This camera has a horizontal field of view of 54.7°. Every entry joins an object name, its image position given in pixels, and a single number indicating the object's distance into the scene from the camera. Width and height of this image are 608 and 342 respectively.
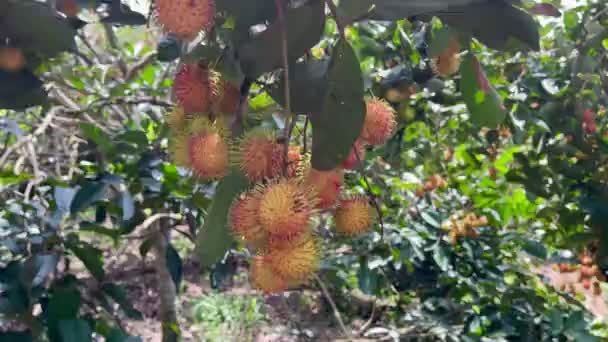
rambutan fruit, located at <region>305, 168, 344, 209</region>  0.65
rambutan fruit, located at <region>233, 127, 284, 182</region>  0.65
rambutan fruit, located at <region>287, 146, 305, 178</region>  0.67
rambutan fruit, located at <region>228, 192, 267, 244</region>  0.62
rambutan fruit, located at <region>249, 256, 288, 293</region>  0.64
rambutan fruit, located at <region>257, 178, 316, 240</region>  0.60
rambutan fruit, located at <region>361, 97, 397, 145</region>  0.73
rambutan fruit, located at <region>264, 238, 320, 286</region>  0.63
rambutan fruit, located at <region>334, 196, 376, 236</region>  0.72
